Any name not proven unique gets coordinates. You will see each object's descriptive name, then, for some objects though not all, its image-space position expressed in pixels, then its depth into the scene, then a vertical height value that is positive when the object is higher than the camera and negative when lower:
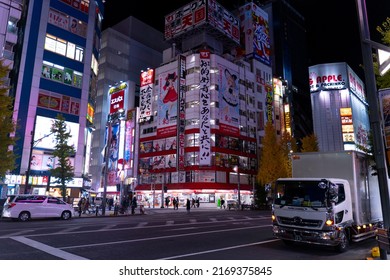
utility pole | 6.75 +1.99
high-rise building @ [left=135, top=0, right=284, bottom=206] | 54.50 +16.84
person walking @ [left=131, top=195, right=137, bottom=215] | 30.88 -1.01
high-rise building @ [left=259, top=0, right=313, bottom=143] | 103.31 +50.69
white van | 20.25 -0.79
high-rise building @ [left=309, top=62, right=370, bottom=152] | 88.19 +27.09
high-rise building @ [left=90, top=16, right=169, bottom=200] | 67.69 +29.11
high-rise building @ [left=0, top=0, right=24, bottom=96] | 42.21 +22.43
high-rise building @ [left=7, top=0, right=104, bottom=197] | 41.84 +16.57
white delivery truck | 9.15 -0.09
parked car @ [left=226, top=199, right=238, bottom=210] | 42.96 -1.04
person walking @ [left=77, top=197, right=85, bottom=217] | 26.33 -0.75
